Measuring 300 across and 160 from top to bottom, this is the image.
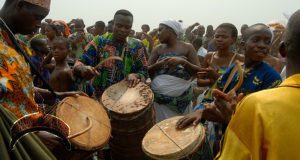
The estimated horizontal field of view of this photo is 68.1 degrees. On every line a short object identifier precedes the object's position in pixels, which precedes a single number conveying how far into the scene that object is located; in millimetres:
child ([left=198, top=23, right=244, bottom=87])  3418
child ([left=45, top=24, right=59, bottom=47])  5719
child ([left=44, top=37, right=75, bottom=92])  3346
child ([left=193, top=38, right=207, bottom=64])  7476
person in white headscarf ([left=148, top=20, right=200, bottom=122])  3723
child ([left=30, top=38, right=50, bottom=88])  3950
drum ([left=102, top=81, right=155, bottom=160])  2693
